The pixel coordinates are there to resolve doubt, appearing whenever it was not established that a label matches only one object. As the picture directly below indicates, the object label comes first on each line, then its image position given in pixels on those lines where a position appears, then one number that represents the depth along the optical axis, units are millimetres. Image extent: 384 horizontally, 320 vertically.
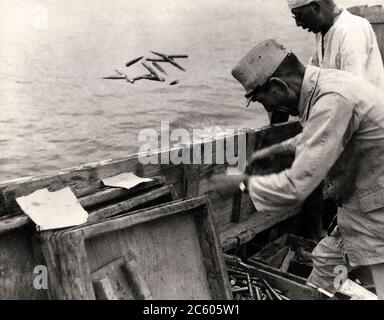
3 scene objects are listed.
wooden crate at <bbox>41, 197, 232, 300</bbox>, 2316
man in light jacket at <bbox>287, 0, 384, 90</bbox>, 4156
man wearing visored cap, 2477
